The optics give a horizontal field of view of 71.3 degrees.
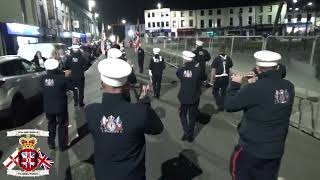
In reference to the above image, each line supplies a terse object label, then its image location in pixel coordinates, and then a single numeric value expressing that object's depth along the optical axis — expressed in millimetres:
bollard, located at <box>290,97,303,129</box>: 5493
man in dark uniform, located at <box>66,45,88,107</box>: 7312
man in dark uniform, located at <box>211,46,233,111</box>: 6487
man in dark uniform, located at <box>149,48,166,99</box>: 8024
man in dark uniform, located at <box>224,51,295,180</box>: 2369
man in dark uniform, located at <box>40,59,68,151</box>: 4445
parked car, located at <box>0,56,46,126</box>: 5928
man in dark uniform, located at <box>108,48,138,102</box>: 4463
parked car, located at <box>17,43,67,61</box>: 11302
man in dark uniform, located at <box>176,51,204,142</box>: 4697
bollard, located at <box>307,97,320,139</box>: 5043
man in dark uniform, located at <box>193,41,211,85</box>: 8133
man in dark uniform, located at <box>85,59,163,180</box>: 1880
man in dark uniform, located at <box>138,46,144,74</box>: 13220
